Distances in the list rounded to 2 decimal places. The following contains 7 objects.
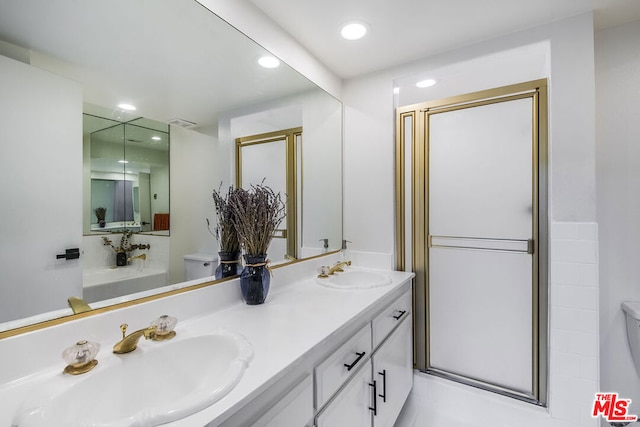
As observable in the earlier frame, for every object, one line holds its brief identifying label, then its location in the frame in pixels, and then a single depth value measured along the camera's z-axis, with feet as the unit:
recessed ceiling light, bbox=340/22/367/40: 5.23
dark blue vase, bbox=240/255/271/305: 4.18
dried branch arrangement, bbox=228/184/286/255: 4.13
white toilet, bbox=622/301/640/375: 4.95
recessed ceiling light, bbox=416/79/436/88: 6.75
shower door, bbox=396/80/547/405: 5.53
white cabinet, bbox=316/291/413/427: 3.34
